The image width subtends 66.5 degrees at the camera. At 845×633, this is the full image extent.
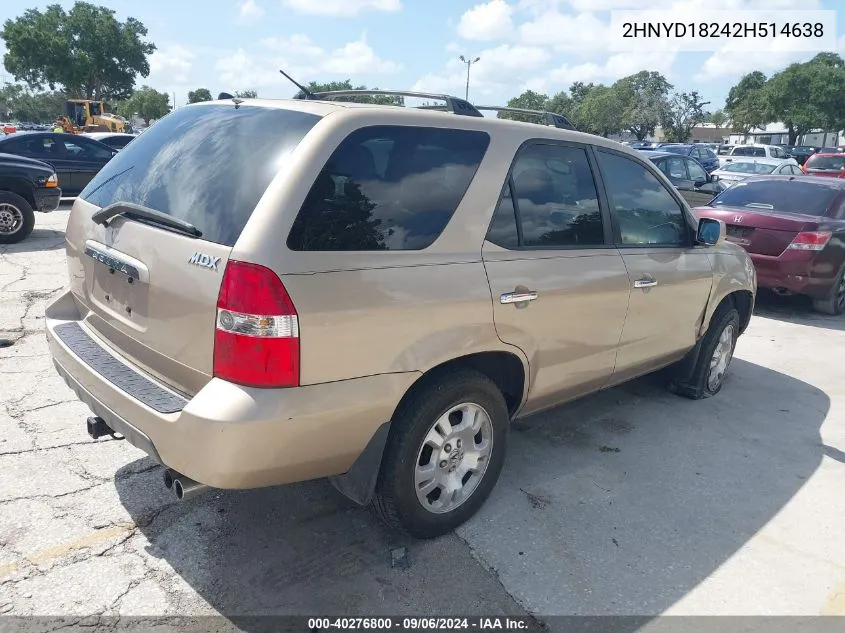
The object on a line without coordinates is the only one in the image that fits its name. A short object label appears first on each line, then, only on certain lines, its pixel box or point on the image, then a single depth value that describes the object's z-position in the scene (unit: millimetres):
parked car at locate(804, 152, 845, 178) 20852
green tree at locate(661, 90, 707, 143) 65312
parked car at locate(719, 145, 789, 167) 26809
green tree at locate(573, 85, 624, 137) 67438
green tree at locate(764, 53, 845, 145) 51594
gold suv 2289
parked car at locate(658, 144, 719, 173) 24500
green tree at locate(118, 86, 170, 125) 76312
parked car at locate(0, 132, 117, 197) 12898
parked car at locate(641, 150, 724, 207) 13690
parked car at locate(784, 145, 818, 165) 38925
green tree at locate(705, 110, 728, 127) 86062
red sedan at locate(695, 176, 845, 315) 7398
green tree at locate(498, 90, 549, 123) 82312
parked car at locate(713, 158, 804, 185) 15672
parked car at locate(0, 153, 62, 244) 9320
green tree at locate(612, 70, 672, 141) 64500
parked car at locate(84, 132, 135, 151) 16172
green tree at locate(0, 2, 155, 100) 51625
